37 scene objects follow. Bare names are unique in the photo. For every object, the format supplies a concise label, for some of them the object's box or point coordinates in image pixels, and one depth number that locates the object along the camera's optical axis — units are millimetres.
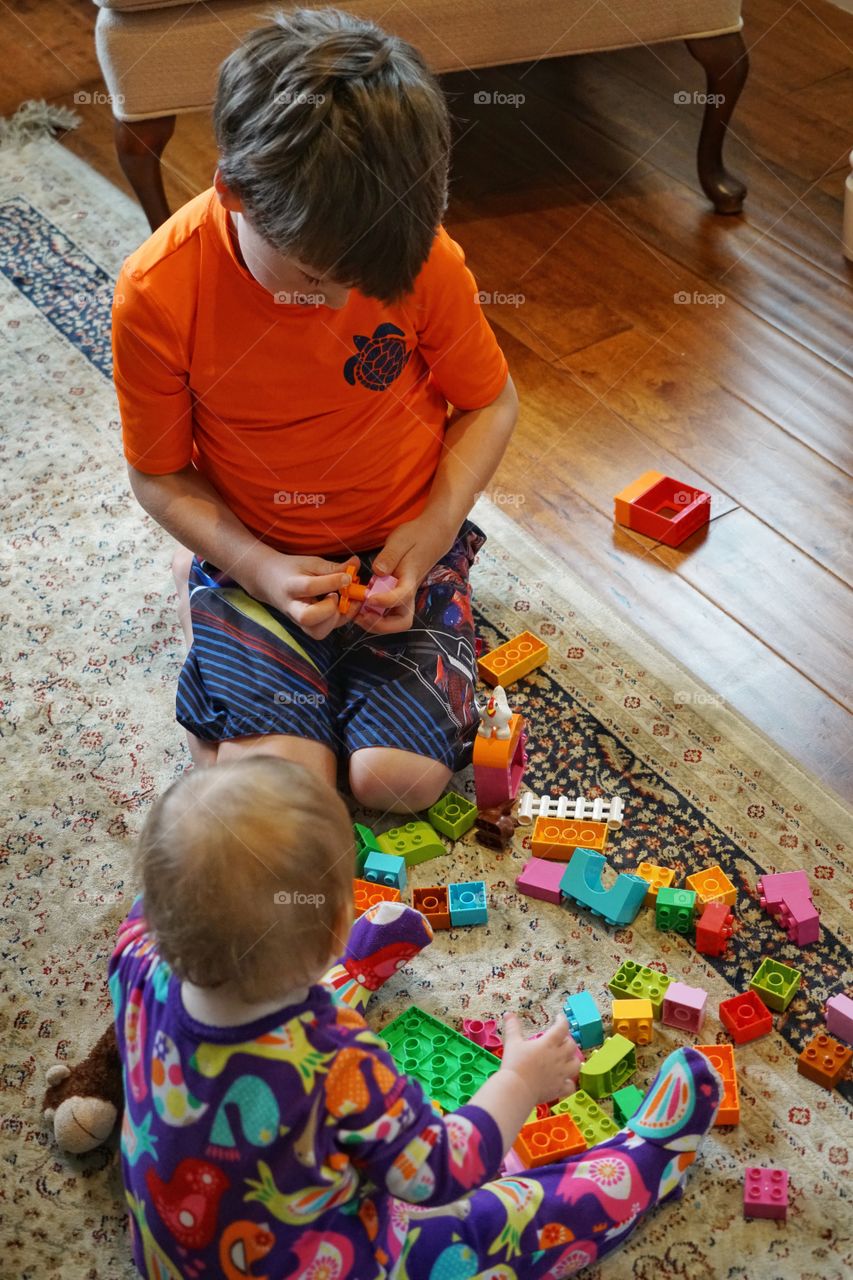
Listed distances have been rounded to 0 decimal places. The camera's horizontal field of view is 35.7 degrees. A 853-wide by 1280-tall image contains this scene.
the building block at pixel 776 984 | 1107
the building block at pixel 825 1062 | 1060
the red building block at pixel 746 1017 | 1093
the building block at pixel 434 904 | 1191
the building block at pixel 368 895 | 1179
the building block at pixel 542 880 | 1203
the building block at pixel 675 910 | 1162
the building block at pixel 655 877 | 1195
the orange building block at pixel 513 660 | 1390
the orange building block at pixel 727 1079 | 1037
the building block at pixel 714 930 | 1143
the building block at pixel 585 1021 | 1092
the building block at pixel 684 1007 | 1091
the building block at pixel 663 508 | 1538
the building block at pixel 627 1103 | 1049
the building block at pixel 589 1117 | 1042
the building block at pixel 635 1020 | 1093
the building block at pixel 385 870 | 1212
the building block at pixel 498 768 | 1229
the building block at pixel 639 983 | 1117
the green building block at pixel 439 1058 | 1069
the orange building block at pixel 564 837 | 1235
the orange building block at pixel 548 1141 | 1021
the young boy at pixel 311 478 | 1143
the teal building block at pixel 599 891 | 1172
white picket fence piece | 1262
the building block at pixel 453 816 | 1267
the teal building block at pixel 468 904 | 1189
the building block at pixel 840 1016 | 1076
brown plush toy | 1043
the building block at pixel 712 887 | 1181
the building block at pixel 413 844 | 1245
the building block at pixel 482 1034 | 1104
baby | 757
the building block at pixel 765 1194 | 985
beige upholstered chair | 1741
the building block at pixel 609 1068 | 1059
